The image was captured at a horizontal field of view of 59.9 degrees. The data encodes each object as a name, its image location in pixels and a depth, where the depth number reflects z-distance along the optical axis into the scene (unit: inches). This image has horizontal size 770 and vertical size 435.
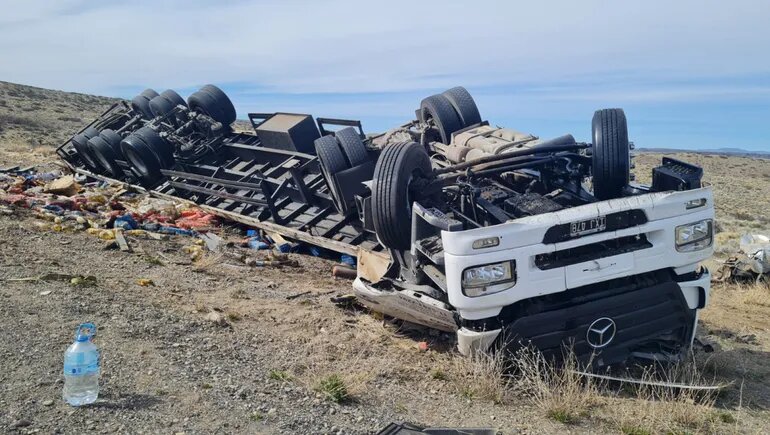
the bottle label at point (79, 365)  137.7
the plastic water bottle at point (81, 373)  138.4
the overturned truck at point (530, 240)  162.4
